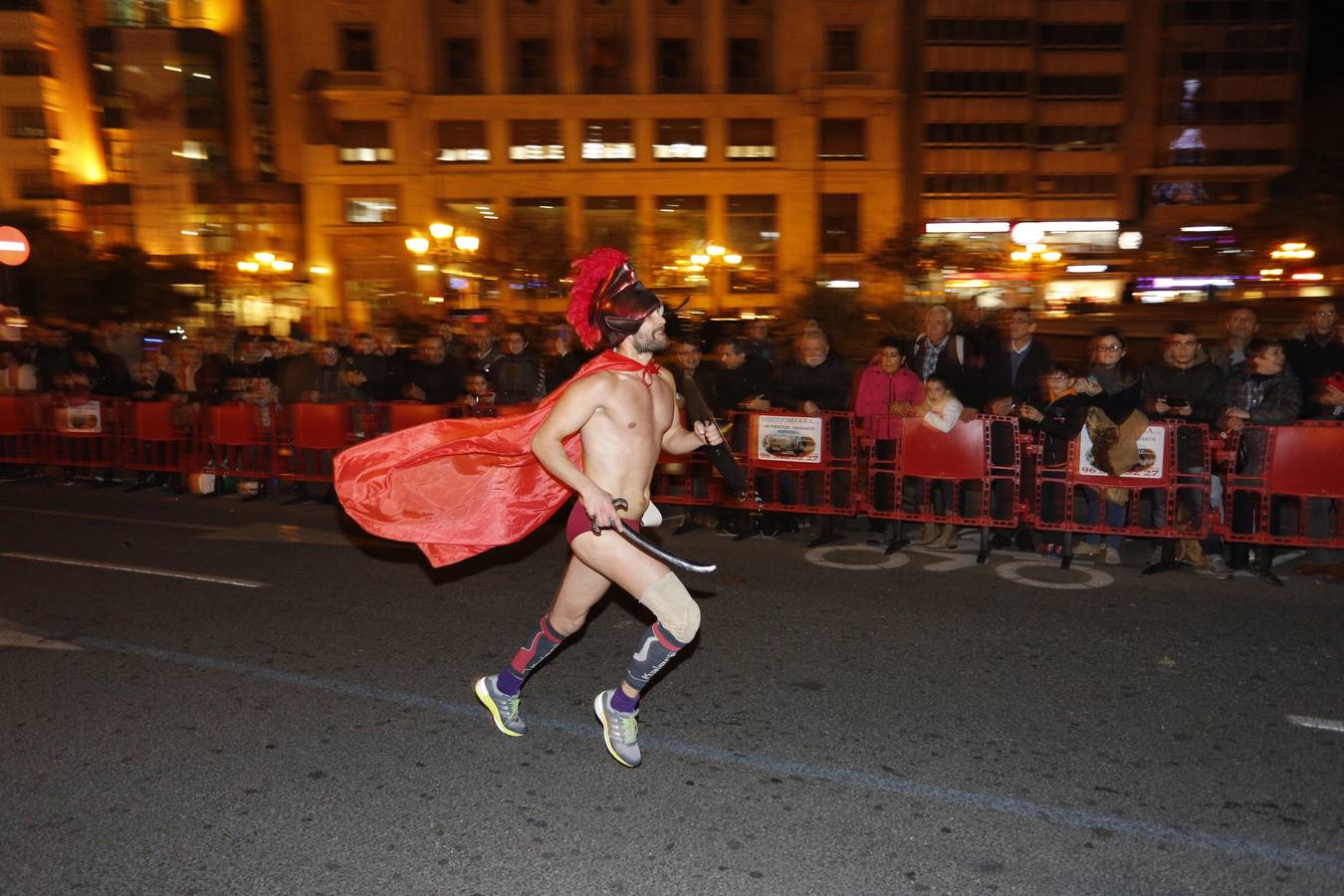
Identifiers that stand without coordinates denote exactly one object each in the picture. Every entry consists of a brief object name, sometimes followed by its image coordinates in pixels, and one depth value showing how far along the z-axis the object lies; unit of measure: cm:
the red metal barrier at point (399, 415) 1052
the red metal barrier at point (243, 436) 1134
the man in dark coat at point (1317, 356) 793
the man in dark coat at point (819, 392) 896
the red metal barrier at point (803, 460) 885
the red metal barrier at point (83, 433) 1235
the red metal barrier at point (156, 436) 1177
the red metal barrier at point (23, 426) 1287
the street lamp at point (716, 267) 3753
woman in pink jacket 875
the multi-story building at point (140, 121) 3875
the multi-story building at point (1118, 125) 4756
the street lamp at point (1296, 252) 2712
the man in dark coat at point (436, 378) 1099
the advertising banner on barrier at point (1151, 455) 762
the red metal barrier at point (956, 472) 816
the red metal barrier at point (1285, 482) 719
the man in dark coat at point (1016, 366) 846
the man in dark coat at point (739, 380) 945
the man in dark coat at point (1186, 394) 766
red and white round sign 1645
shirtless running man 394
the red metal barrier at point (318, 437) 1091
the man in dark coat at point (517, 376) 1084
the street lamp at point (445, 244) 2858
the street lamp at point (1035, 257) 2857
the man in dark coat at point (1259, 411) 741
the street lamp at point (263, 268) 3509
